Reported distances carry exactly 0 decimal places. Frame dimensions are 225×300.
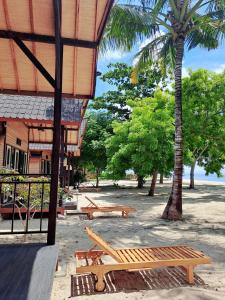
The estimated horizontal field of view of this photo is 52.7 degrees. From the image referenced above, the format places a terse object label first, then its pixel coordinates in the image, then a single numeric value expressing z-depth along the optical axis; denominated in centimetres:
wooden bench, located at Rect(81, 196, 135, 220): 927
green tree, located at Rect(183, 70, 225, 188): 1329
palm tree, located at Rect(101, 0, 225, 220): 942
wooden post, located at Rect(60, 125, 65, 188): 1000
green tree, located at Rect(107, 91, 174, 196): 1459
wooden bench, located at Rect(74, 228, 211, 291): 381
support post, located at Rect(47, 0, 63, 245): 391
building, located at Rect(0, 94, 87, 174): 781
